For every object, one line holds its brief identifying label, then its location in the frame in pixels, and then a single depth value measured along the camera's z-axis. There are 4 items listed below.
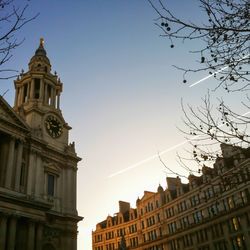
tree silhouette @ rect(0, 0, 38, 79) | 9.38
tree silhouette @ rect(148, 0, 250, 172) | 8.94
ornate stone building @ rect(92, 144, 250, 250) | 49.94
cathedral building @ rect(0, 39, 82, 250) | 31.23
